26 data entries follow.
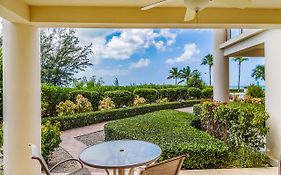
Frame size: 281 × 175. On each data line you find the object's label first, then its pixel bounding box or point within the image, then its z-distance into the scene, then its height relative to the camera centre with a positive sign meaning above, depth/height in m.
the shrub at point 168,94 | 10.45 -0.64
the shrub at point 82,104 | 7.75 -0.92
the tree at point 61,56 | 9.34 +1.50
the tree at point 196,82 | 11.98 +0.07
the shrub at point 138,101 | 9.34 -0.93
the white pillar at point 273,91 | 3.49 -0.16
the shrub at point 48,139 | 3.84 -1.21
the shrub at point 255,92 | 6.57 -0.34
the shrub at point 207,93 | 11.75 -0.65
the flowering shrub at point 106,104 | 8.45 -0.98
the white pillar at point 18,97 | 2.74 -0.21
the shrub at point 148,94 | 9.63 -0.58
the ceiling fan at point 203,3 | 1.71 +0.80
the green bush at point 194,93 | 11.48 -0.64
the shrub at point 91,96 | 7.98 -0.58
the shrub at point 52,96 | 6.95 -0.50
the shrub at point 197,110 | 6.19 -0.96
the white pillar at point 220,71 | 6.84 +0.46
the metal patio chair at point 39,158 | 2.01 -0.84
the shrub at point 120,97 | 8.87 -0.69
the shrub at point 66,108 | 7.25 -1.00
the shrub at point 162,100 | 10.18 -0.97
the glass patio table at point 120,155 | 2.05 -0.90
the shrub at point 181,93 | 11.15 -0.62
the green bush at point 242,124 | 3.65 -0.89
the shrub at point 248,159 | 3.56 -1.53
